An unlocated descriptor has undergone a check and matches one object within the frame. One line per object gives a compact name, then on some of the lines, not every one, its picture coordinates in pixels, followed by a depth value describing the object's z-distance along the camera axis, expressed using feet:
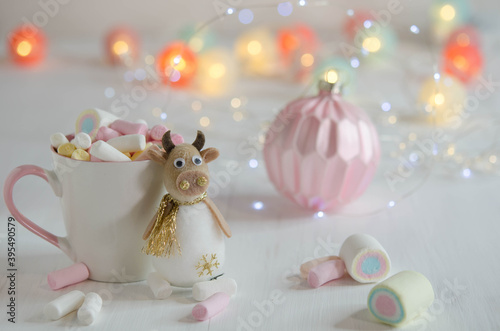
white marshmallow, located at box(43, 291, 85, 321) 3.14
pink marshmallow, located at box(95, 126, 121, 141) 3.53
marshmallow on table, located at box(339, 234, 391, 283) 3.53
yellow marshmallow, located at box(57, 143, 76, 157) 3.33
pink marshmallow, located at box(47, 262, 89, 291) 3.40
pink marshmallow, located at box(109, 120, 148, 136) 3.56
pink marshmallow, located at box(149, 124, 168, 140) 3.60
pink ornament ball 4.26
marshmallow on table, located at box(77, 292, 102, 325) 3.12
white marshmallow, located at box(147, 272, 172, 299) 3.33
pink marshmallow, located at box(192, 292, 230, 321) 3.17
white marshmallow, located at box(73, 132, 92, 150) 3.34
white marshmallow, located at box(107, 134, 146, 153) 3.39
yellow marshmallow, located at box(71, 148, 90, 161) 3.30
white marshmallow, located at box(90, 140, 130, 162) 3.24
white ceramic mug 3.29
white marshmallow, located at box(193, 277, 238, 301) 3.31
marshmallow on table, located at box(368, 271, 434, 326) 3.11
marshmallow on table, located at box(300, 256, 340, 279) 3.64
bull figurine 3.27
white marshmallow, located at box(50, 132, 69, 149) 3.42
